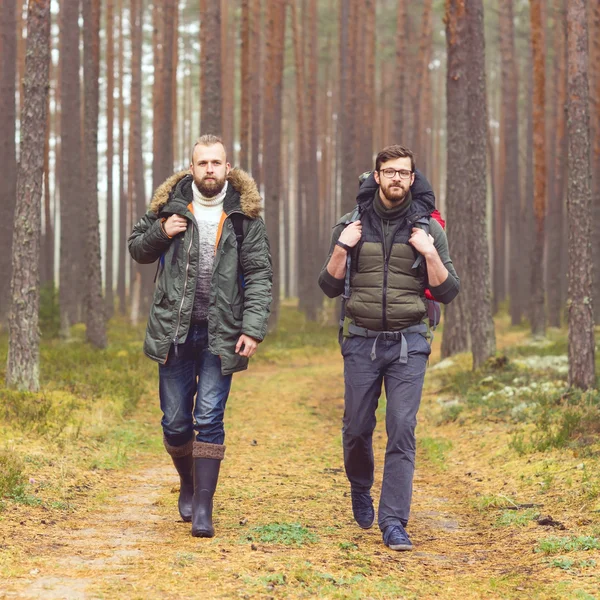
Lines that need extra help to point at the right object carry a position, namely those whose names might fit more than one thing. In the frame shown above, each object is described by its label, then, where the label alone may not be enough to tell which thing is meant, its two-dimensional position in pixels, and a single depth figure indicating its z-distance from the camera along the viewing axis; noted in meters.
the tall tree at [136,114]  56.37
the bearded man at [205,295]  10.88
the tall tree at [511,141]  54.50
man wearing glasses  10.89
